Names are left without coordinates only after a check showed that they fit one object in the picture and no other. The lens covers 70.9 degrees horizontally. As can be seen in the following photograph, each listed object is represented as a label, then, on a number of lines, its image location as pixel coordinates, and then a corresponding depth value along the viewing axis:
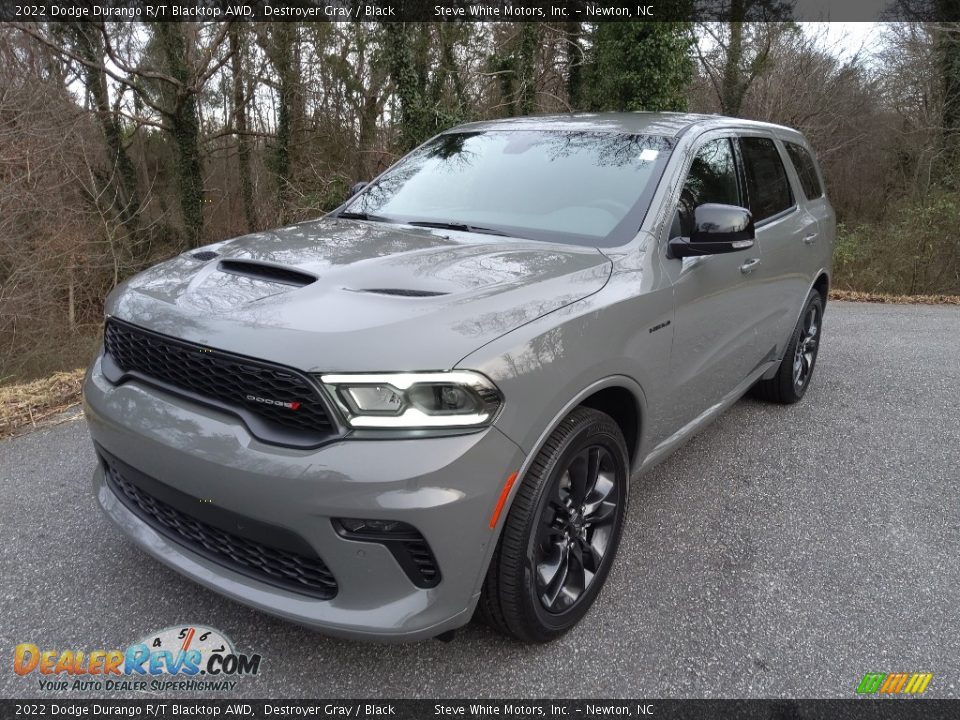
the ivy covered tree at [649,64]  14.43
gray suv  1.83
